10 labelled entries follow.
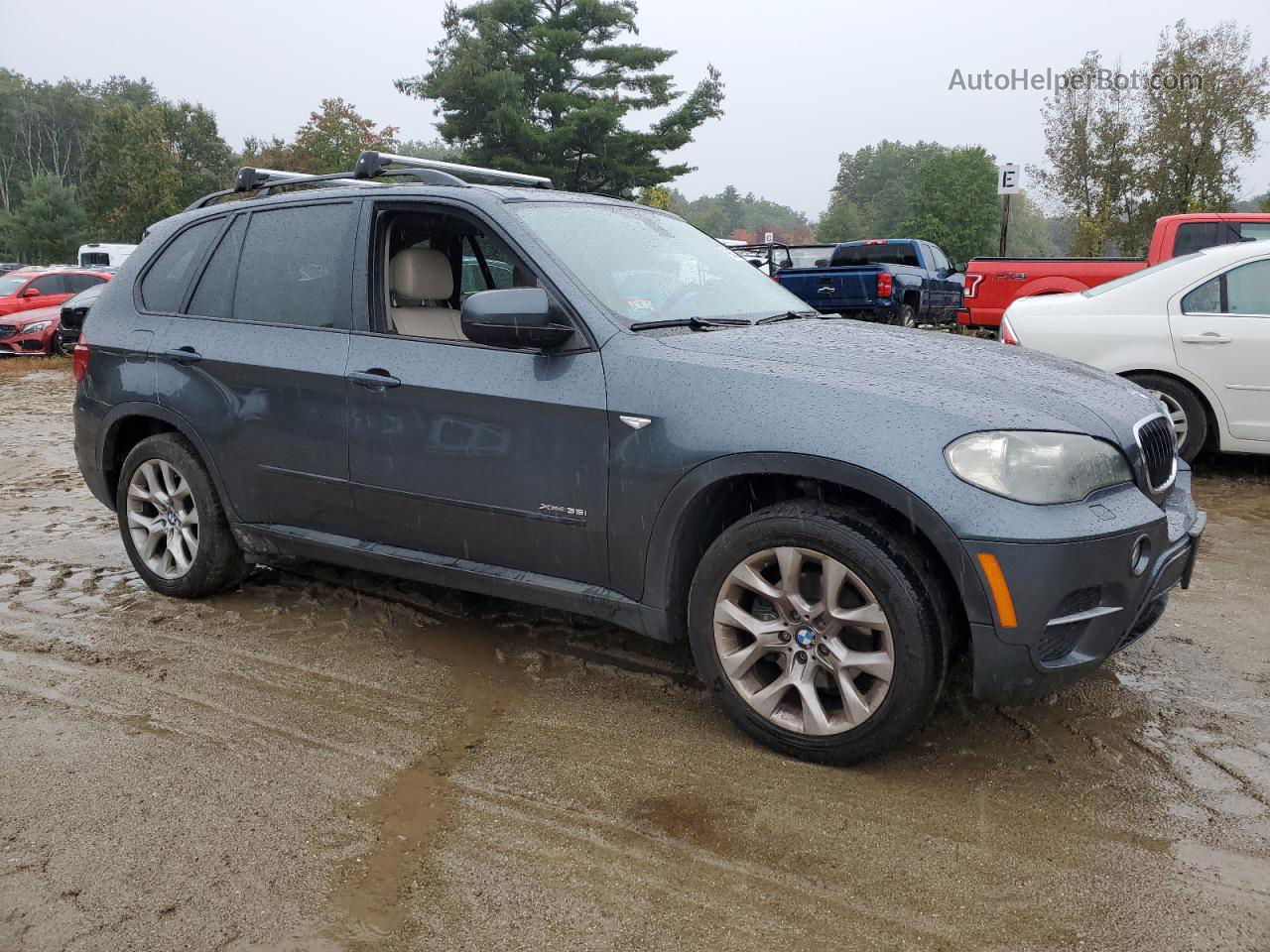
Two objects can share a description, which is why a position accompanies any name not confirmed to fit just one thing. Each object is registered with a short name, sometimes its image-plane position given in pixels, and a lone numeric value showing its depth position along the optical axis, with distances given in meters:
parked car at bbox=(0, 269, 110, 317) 19.50
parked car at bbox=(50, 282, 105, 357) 17.18
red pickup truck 11.96
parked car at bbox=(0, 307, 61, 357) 18.92
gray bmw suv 2.94
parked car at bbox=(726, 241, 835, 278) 18.34
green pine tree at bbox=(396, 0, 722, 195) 39.84
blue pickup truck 15.61
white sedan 6.74
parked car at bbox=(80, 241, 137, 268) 37.84
